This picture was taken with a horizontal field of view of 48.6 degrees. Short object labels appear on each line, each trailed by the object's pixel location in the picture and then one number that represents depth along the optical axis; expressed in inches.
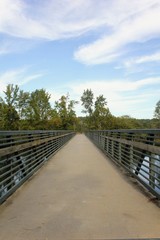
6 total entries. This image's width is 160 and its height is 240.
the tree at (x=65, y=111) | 1566.8
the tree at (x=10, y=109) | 1276.5
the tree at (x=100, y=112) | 1839.0
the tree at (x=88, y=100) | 1934.6
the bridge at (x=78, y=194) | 93.3
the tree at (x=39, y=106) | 1420.1
